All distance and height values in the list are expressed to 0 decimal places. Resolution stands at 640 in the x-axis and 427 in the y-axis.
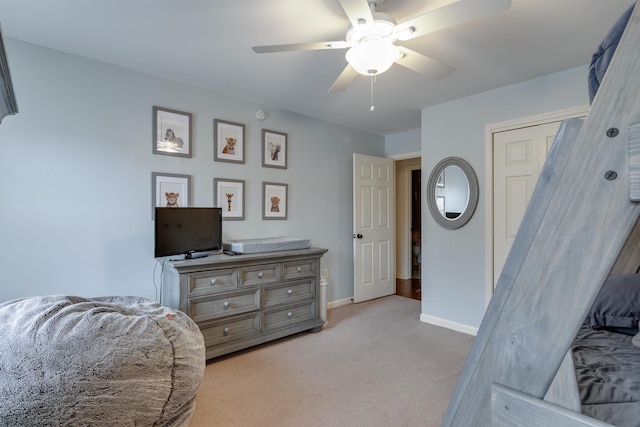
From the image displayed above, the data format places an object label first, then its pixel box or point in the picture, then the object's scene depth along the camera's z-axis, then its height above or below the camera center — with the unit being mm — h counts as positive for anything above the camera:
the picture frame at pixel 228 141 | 3137 +724
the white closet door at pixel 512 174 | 2854 +374
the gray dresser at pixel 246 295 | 2494 -725
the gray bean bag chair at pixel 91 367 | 1206 -661
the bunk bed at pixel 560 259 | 434 -70
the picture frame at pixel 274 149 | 3500 +722
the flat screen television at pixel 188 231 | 2488 -164
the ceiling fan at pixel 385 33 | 1404 +916
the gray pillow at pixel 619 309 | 1401 -432
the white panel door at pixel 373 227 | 4301 -211
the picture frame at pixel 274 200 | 3510 +139
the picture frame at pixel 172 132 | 2768 +722
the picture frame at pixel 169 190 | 2754 +196
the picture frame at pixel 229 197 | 3139 +157
